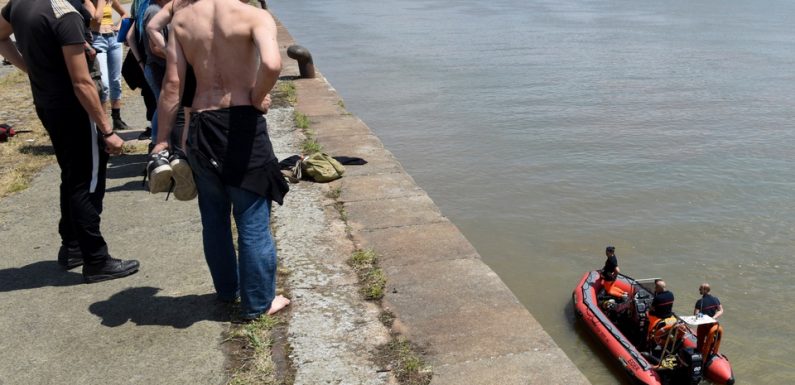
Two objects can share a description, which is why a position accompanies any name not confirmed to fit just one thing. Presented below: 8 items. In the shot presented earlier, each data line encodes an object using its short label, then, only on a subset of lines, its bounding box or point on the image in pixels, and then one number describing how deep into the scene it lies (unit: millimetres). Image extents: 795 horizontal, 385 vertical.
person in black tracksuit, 4250
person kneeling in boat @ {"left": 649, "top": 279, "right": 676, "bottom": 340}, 6734
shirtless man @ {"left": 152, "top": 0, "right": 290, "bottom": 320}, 3691
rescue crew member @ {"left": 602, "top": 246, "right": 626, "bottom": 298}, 7809
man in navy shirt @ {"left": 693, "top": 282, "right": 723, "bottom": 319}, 6516
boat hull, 6500
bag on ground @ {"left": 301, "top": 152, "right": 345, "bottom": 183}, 6684
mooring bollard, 13023
